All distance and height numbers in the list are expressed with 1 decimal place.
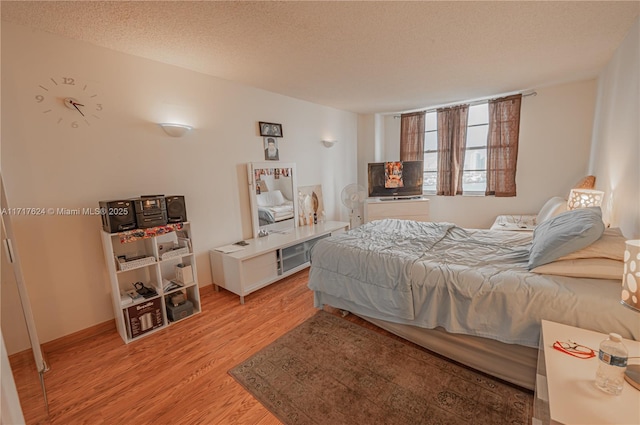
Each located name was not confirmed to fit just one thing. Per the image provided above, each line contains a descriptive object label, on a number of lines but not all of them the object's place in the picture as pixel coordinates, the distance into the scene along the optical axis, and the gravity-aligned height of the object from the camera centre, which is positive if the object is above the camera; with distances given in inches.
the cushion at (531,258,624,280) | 62.1 -25.1
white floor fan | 195.3 -16.7
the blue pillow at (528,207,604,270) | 66.9 -18.7
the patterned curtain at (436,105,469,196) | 188.5 +15.7
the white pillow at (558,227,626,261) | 63.4 -20.8
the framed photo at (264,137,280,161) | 148.8 +15.4
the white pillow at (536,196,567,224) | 127.1 -21.8
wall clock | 83.4 +27.0
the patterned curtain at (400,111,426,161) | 205.8 +26.2
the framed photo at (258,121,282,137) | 144.1 +26.1
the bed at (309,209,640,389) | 61.2 -31.4
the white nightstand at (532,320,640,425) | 36.1 -33.5
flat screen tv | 201.3 -5.1
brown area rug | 62.9 -56.0
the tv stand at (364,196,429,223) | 197.5 -27.6
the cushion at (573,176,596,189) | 129.6 -9.8
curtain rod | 164.9 +44.2
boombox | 92.6 -9.8
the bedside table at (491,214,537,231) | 143.0 -32.2
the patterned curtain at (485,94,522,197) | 171.2 +14.4
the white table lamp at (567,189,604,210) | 107.3 -14.6
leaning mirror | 143.6 -11.0
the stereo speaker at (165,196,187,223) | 101.5 -10.6
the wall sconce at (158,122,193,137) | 106.6 +21.1
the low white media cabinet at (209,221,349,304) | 117.5 -39.1
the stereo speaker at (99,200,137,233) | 87.0 -10.3
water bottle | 38.6 -29.4
